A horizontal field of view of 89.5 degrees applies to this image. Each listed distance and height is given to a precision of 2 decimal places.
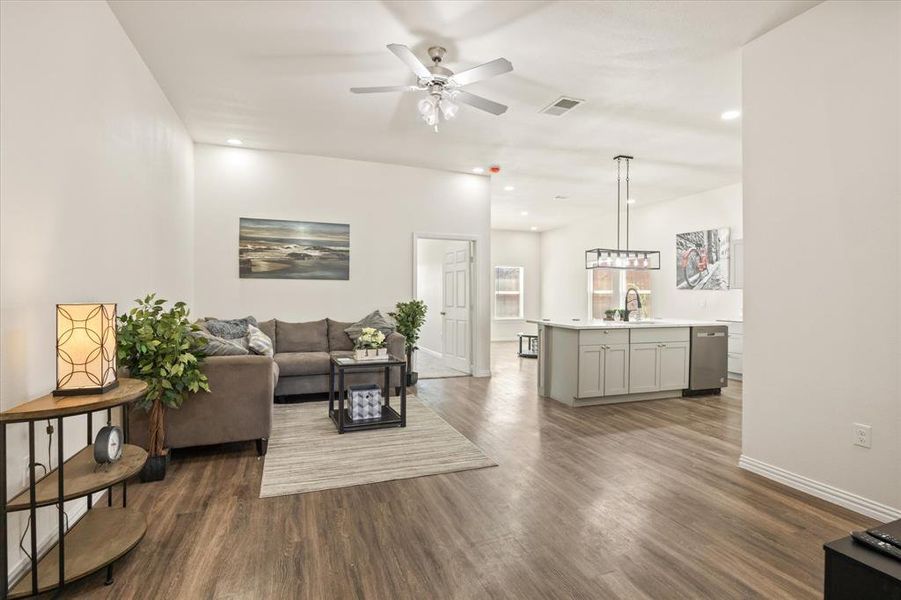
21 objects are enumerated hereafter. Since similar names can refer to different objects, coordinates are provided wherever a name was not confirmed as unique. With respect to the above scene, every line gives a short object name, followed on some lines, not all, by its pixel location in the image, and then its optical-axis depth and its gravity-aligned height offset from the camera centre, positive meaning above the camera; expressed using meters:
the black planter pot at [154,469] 2.94 -1.12
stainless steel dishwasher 5.55 -0.75
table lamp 1.92 -0.22
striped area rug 3.00 -1.18
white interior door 7.04 -0.20
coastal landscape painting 5.73 +0.63
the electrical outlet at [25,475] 1.95 -0.77
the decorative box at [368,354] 4.21 -0.52
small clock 1.95 -0.64
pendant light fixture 5.65 +0.51
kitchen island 4.93 -0.70
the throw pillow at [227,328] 4.79 -0.32
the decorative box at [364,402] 4.14 -0.96
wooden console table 1.66 -0.76
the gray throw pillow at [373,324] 5.76 -0.33
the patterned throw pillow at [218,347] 3.47 -0.39
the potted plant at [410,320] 5.96 -0.29
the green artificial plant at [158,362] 2.81 -0.41
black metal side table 3.97 -0.98
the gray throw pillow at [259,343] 4.48 -0.45
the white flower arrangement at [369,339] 4.21 -0.39
